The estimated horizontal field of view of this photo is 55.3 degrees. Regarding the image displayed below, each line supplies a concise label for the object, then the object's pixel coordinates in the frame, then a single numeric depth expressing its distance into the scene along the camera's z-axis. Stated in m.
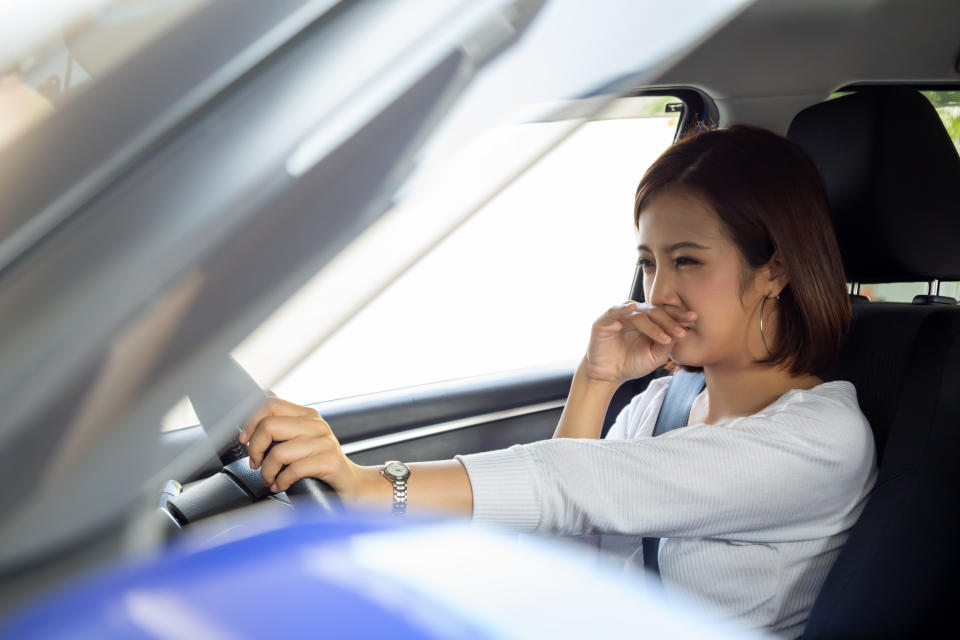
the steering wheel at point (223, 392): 0.53
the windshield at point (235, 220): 0.47
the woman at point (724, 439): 1.34
